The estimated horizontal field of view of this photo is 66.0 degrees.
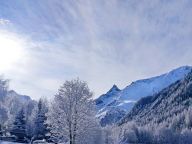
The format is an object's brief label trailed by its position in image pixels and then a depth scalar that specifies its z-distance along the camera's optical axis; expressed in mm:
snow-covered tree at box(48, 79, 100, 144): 23129
